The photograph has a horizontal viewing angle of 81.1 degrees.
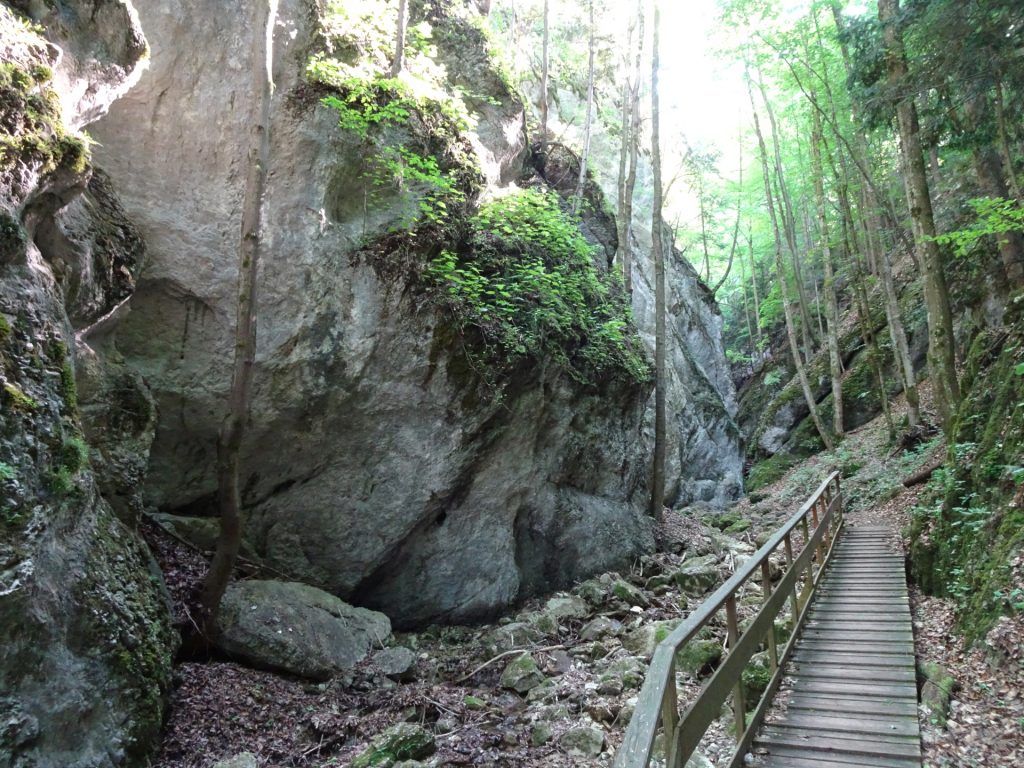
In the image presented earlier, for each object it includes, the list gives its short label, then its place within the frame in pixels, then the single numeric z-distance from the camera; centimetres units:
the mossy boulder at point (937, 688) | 440
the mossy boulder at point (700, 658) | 613
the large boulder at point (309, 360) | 787
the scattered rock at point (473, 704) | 594
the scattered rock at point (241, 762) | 463
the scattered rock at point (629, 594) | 902
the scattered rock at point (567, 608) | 870
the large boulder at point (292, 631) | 629
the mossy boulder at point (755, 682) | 506
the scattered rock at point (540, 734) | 521
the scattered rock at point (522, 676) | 651
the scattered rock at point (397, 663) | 676
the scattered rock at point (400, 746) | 481
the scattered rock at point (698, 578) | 929
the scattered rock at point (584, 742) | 494
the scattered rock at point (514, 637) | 767
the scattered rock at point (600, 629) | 787
